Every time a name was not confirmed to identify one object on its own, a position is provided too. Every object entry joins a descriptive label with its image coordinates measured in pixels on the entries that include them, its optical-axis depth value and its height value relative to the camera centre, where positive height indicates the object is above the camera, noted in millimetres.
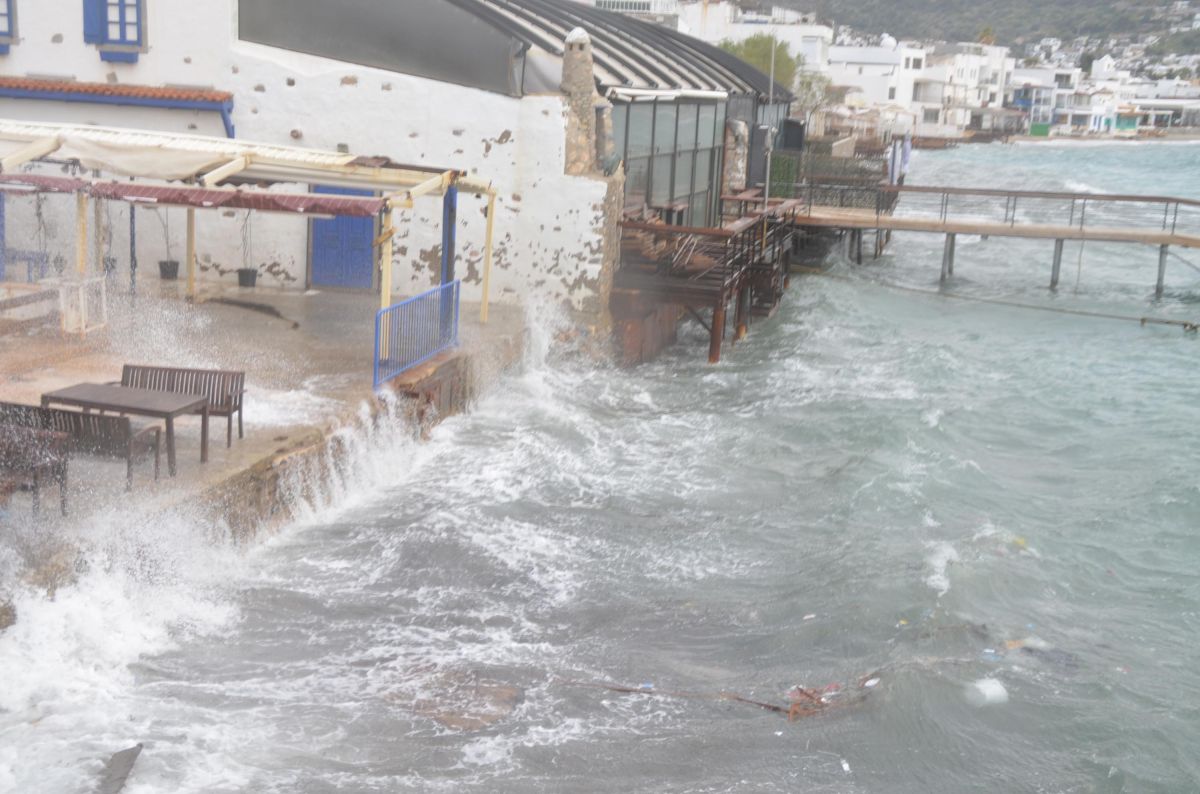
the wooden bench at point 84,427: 10602 -2401
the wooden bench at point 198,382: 12203 -2302
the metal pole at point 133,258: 19750 -1910
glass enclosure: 24297 +135
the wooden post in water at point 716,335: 22594 -2976
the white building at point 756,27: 99000 +10877
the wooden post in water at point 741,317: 25422 -2978
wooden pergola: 15383 -406
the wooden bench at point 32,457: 9992 -2524
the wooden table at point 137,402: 10867 -2258
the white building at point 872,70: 137750 +10711
